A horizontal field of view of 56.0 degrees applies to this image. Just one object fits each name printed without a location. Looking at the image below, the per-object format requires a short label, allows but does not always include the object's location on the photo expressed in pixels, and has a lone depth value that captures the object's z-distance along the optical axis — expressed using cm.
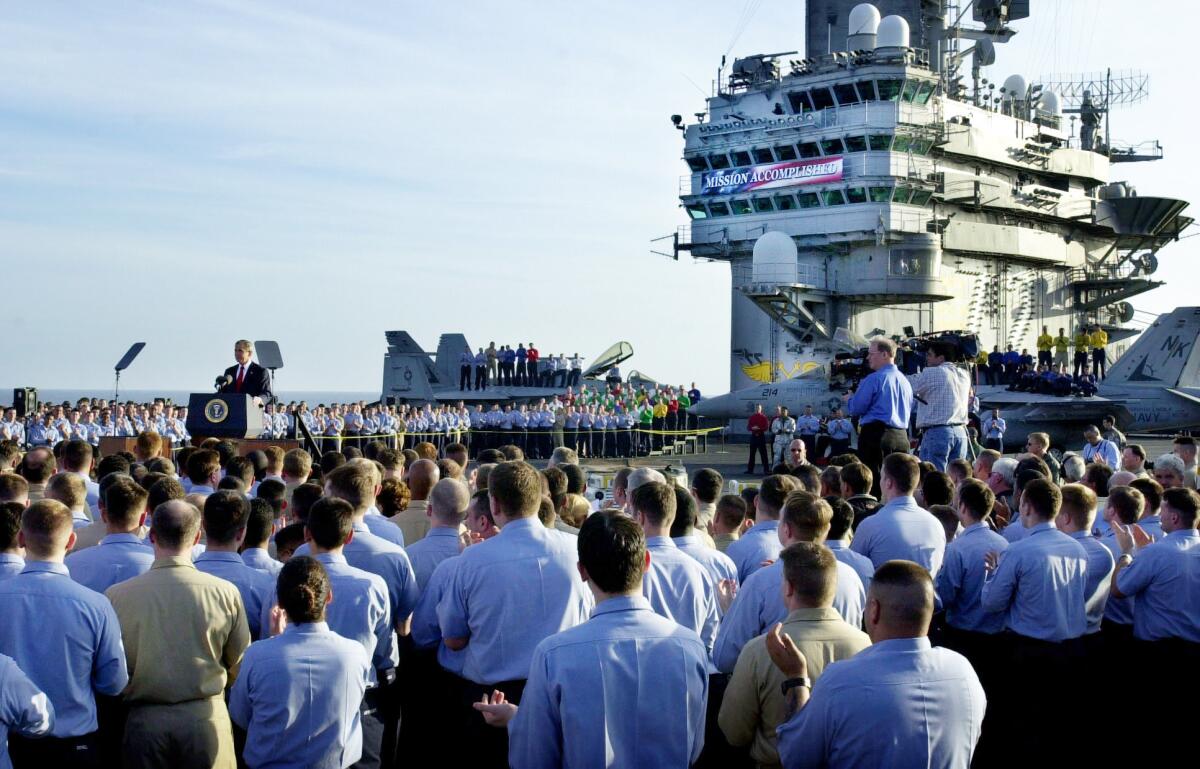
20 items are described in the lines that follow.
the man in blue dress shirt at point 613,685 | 376
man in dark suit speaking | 1311
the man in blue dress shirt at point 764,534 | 657
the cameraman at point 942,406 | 1148
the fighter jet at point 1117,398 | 2539
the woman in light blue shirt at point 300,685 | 446
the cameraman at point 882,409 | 1077
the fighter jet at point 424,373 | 4212
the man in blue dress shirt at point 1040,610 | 654
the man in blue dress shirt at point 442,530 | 627
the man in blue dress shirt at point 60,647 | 461
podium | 1269
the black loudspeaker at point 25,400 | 2486
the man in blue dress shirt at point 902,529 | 697
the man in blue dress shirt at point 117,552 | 563
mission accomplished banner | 3881
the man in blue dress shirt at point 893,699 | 377
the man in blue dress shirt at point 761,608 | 509
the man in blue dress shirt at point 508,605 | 501
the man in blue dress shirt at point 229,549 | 538
